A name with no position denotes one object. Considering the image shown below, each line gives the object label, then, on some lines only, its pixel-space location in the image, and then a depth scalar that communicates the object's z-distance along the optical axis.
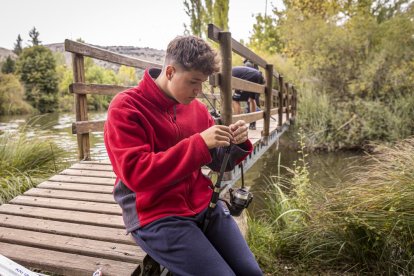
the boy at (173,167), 1.50
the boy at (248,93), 6.00
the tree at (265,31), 24.37
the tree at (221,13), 17.97
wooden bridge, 1.95
